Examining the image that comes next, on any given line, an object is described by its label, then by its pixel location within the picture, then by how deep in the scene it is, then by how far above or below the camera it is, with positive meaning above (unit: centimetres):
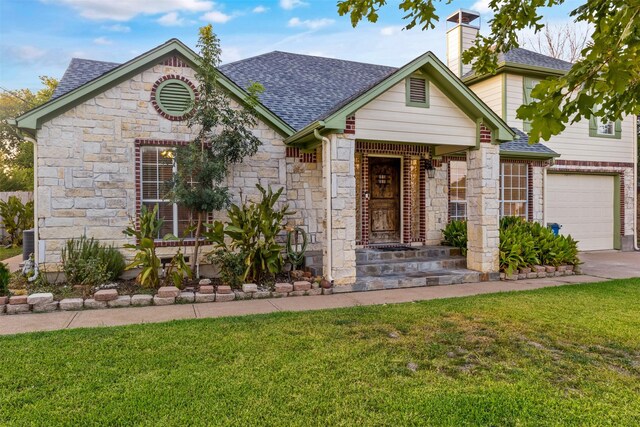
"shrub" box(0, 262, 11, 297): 611 -105
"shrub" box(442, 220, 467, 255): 939 -55
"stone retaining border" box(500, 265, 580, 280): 833 -130
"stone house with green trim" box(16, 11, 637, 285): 714 +124
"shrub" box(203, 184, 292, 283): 711 -44
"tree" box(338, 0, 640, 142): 236 +86
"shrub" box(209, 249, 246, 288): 704 -101
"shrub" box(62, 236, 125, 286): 675 -87
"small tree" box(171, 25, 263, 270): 696 +120
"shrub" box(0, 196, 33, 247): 1383 -18
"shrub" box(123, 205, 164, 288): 670 -68
